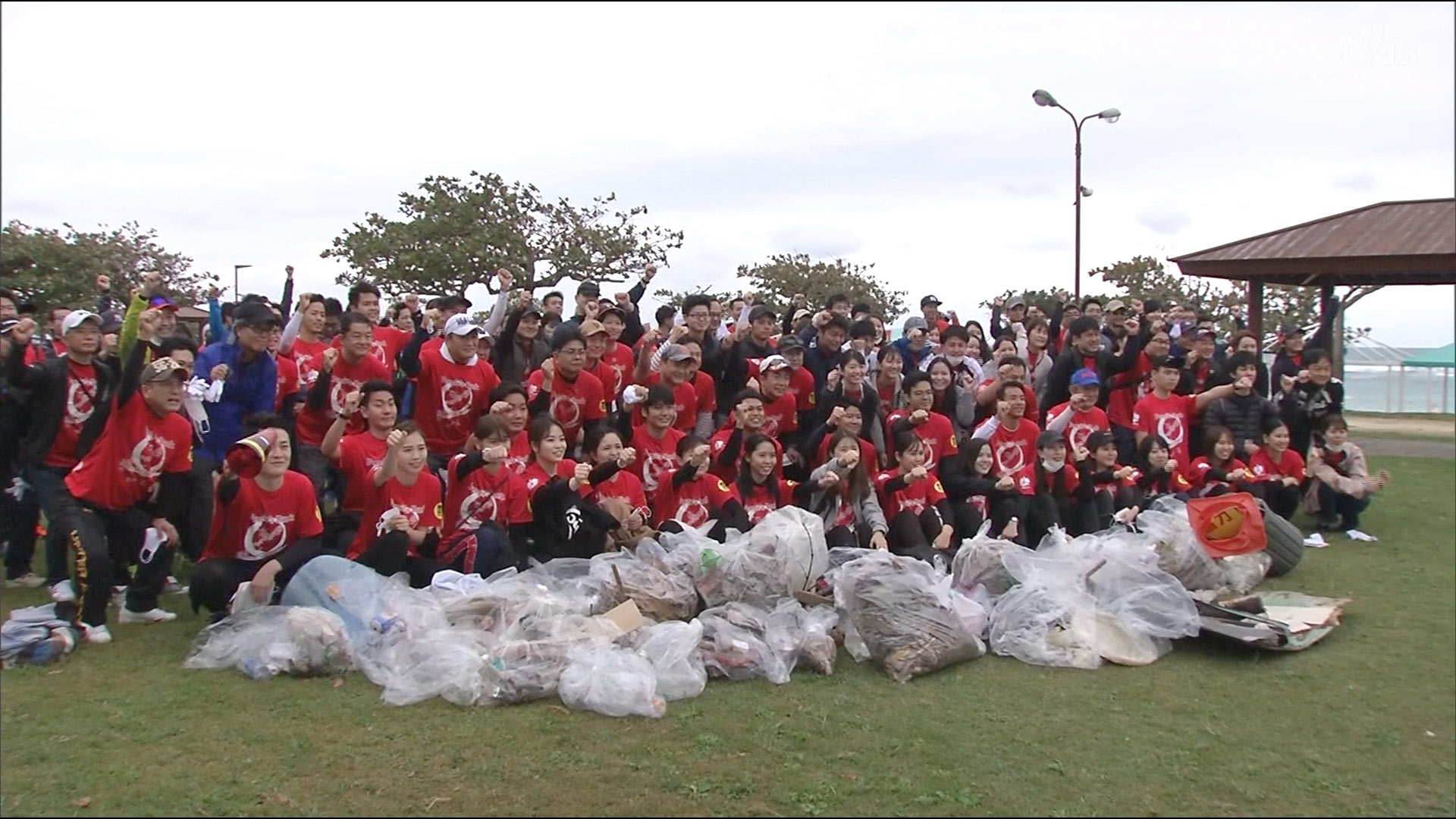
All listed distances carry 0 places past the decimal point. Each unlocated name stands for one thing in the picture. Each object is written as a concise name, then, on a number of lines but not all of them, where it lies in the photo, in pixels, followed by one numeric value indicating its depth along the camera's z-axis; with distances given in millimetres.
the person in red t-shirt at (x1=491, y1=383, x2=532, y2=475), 6137
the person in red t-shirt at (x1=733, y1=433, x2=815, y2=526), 6129
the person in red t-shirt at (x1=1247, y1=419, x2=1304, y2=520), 8148
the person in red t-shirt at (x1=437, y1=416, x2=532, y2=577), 5652
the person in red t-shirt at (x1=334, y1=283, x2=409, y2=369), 6988
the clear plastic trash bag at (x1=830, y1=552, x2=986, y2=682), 4828
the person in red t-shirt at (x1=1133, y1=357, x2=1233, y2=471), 7980
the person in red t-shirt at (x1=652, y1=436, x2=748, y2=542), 5984
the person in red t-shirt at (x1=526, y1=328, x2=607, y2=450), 6719
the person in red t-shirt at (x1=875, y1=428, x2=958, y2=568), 6328
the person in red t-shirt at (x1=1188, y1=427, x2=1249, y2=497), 7828
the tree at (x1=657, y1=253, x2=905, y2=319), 28641
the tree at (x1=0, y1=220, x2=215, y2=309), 18188
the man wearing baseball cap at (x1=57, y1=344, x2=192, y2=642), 5066
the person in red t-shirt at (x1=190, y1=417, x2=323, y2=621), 5148
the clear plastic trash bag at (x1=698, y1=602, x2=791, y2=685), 4684
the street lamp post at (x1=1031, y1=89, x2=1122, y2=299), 18016
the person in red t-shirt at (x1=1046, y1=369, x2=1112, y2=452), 7527
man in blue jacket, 6113
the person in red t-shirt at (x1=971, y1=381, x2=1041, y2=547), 7051
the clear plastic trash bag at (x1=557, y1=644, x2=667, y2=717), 4176
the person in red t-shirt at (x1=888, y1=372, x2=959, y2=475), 6875
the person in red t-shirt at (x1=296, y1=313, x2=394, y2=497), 6277
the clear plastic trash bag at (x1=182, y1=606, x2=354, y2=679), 4559
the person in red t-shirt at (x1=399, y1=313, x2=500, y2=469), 6543
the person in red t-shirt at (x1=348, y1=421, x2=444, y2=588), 5336
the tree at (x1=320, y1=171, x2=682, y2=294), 20641
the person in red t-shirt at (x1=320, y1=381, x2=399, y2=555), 5723
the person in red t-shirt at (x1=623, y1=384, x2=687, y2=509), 6418
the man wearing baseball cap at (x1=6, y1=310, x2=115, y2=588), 5520
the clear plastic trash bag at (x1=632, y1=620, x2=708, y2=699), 4430
